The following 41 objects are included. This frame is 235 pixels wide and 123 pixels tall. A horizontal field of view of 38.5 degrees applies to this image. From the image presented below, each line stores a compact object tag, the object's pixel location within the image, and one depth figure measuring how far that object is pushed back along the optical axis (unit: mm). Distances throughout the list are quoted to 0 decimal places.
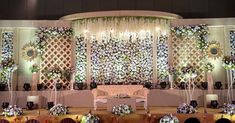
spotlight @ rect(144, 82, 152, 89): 9523
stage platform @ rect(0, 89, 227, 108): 9242
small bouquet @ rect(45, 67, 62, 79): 8547
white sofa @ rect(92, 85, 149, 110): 8670
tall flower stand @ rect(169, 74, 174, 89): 9434
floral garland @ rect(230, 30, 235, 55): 9734
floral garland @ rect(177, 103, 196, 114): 6571
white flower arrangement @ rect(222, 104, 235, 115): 6391
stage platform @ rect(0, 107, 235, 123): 6242
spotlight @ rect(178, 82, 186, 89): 9398
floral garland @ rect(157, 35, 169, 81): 9831
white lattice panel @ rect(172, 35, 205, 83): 9680
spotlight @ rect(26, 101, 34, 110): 8695
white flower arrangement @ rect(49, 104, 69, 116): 6570
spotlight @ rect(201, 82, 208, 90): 9375
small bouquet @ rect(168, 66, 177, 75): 9430
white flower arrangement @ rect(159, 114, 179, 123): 5086
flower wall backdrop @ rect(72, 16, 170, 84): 9844
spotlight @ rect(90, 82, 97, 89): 9602
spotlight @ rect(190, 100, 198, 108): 8410
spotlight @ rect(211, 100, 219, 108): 8602
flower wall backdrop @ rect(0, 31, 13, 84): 9789
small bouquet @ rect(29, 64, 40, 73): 9377
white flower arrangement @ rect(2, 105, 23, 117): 6422
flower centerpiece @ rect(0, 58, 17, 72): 8470
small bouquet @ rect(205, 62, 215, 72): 9281
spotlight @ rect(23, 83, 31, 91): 9484
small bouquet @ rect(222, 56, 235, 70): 8055
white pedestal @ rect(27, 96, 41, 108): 8970
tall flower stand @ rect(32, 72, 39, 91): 9398
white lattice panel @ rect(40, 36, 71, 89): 9859
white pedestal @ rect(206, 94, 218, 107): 8820
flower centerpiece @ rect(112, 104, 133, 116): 6371
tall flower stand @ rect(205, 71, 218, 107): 8820
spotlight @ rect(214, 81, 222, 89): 9375
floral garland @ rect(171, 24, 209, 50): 9594
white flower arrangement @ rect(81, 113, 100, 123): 5578
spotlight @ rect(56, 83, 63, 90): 9530
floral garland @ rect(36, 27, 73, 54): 9792
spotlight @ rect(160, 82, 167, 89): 9484
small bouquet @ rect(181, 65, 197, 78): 8594
